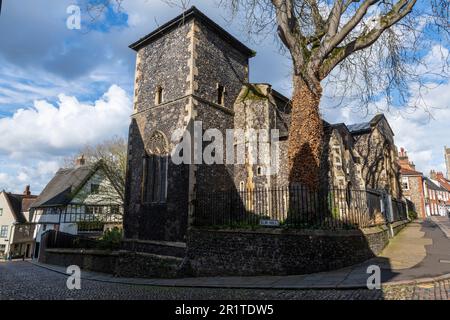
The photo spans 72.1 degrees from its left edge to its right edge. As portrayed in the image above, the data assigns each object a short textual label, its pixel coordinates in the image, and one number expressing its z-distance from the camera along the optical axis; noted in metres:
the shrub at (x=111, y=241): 17.75
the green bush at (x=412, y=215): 28.09
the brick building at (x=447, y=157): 90.57
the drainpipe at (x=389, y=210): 16.85
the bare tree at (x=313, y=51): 10.72
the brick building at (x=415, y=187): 43.00
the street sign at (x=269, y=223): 10.27
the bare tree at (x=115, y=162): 27.69
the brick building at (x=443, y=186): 59.45
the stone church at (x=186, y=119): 13.92
